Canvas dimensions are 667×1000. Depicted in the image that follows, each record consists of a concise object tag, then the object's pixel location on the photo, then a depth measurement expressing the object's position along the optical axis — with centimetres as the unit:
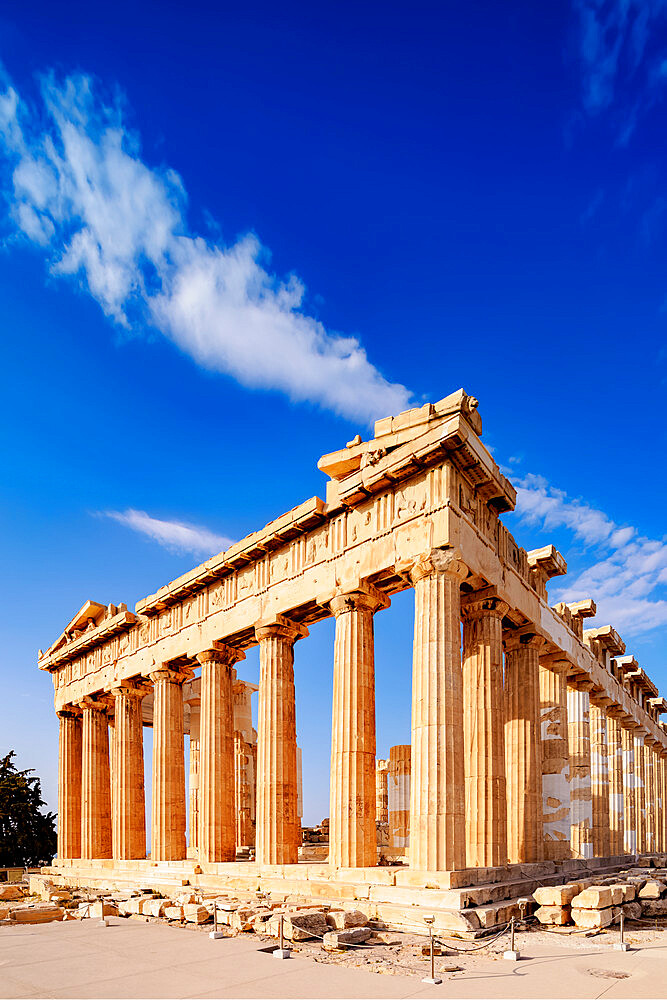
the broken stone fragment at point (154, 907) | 1895
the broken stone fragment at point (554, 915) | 1558
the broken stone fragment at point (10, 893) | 2565
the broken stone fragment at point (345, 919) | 1486
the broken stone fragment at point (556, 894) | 1578
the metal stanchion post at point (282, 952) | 1295
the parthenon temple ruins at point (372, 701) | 1805
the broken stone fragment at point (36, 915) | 1922
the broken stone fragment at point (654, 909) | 1755
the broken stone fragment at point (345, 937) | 1375
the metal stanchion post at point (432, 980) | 1111
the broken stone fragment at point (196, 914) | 1723
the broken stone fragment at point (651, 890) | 1839
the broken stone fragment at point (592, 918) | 1524
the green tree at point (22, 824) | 4506
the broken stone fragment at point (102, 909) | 1953
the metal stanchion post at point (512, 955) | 1262
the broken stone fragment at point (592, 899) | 1549
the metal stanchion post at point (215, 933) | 1506
